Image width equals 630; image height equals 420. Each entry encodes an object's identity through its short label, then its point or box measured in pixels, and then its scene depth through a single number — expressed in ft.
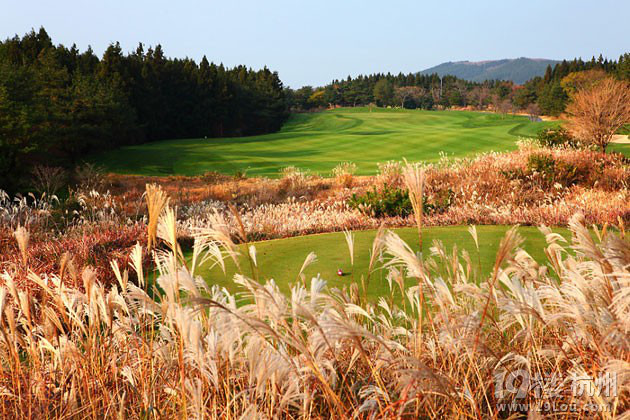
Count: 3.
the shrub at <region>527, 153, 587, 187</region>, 43.93
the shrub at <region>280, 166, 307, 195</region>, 54.96
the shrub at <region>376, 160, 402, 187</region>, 50.70
